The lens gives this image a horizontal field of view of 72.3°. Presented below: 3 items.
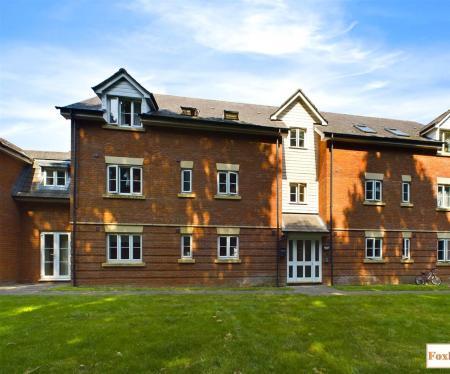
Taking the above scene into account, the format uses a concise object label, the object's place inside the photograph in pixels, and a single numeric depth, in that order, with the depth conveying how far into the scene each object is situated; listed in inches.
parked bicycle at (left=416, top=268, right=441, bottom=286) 673.2
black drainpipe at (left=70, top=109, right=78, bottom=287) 554.3
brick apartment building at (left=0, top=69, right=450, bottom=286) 574.9
